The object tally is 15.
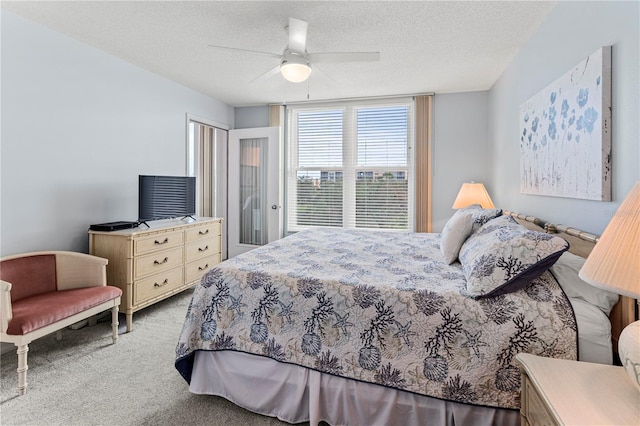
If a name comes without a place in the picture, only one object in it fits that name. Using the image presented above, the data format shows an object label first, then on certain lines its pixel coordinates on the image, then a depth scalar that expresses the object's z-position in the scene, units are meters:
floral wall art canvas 1.65
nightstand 0.89
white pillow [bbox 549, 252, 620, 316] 1.40
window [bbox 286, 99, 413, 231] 4.67
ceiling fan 2.49
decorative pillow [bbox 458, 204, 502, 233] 2.26
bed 1.39
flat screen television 3.18
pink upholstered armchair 1.93
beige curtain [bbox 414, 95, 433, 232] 4.45
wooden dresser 2.81
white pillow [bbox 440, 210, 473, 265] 2.12
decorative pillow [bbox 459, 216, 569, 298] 1.45
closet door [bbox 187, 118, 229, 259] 5.39
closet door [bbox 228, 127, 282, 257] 4.85
